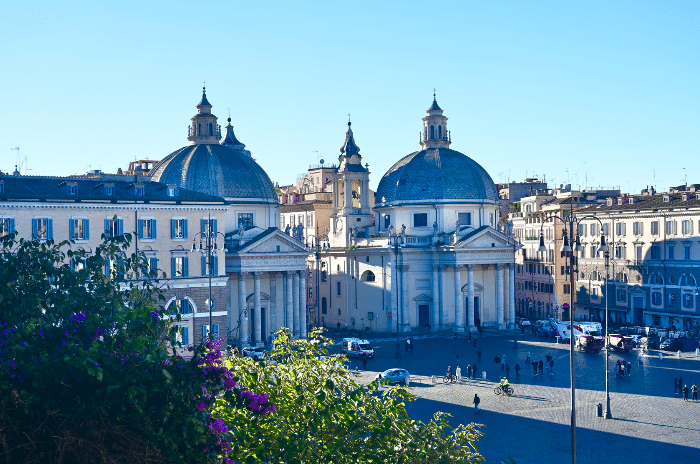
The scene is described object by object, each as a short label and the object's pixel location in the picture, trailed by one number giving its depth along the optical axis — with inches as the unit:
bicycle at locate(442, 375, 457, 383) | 2404.0
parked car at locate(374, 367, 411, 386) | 2289.6
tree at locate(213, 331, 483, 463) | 894.4
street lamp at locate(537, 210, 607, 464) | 1227.2
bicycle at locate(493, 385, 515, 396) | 2206.9
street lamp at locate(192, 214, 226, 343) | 2618.1
